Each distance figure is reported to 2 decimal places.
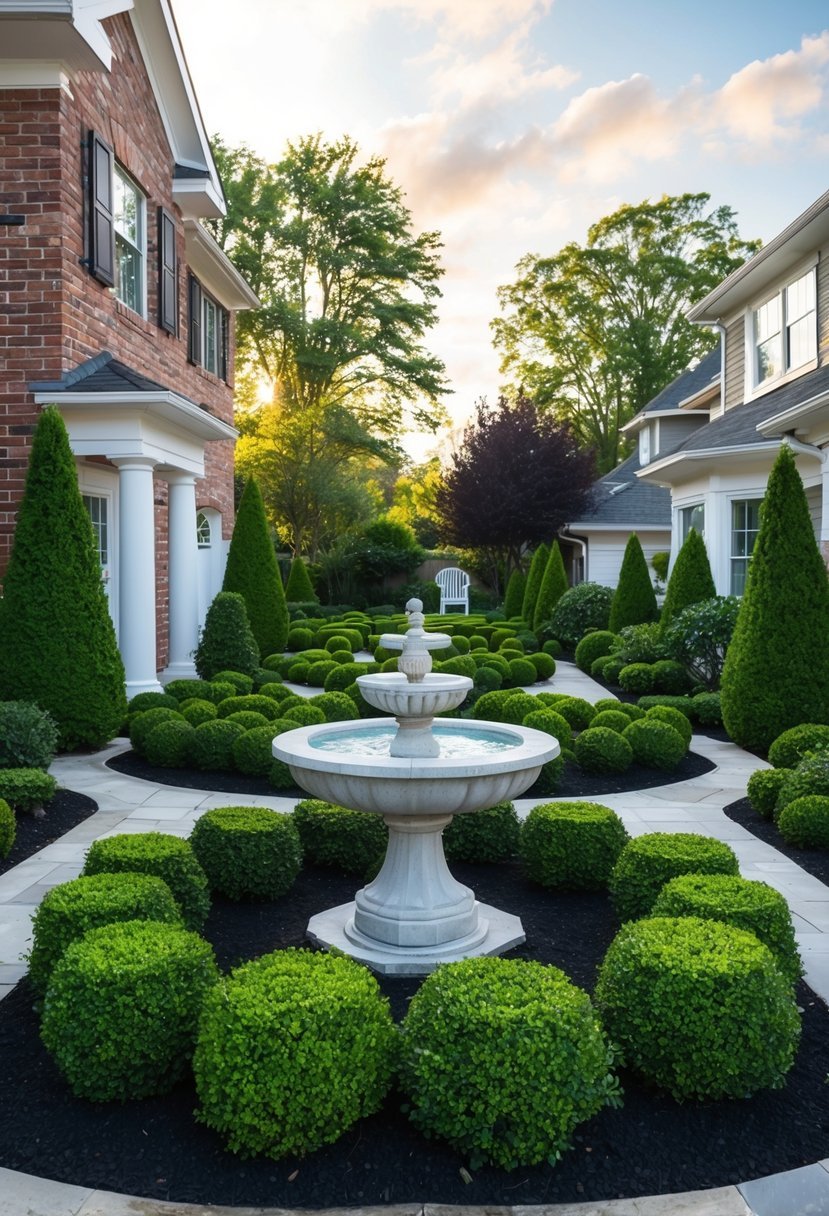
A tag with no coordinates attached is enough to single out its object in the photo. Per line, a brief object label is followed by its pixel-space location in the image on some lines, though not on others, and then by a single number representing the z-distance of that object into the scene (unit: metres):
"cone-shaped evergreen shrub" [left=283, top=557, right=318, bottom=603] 23.59
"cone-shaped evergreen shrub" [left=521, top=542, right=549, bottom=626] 21.22
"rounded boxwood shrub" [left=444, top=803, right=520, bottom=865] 5.48
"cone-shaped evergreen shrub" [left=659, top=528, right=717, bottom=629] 13.07
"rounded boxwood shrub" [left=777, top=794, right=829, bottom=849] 5.84
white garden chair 26.45
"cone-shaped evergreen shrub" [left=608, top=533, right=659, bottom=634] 16.08
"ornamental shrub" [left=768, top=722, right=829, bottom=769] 7.17
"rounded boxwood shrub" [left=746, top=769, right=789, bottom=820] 6.63
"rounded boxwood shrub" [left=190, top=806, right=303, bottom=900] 4.81
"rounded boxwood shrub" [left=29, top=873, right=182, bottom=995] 3.59
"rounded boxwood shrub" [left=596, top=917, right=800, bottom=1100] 2.99
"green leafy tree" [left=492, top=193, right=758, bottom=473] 36.94
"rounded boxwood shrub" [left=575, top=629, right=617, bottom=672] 15.24
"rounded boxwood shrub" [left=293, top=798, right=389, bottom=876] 5.36
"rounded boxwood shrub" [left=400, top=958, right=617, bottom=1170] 2.70
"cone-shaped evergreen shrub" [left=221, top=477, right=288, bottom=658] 14.96
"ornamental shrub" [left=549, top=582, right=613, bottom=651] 17.75
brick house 9.38
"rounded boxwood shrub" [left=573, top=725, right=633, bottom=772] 7.96
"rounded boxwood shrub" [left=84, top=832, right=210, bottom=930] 4.22
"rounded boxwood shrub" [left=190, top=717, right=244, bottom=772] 8.18
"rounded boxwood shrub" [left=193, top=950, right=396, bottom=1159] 2.71
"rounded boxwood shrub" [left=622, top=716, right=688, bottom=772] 8.20
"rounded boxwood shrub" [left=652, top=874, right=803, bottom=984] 3.60
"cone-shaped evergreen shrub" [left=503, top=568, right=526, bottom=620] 23.50
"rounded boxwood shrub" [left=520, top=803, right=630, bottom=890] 4.96
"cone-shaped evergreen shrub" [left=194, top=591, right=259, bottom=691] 12.22
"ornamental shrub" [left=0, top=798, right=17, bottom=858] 5.58
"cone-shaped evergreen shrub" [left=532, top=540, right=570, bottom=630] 19.58
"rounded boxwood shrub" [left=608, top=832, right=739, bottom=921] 4.27
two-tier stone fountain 3.73
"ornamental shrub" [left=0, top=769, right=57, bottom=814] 6.49
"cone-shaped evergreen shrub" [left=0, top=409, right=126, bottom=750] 8.46
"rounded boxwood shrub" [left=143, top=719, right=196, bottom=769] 8.29
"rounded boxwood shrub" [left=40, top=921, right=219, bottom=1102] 3.01
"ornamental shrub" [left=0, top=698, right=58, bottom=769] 7.24
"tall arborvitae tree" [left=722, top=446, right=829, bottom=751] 8.56
